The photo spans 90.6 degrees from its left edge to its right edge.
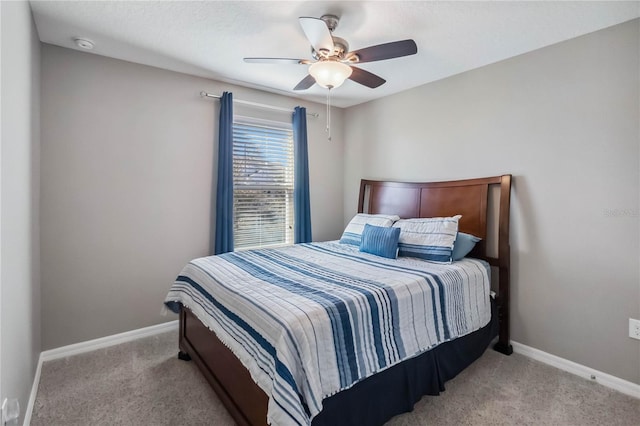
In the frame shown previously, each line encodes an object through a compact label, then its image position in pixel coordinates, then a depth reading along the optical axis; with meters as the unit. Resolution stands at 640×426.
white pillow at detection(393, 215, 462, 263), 2.60
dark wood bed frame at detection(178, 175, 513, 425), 1.77
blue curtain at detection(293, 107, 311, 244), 3.89
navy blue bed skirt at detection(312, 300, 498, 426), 1.58
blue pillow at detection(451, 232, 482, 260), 2.66
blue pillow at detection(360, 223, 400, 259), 2.76
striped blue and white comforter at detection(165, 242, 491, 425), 1.41
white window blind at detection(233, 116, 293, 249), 3.61
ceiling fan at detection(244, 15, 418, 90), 1.92
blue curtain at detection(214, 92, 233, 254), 3.30
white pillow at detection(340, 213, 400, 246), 3.21
